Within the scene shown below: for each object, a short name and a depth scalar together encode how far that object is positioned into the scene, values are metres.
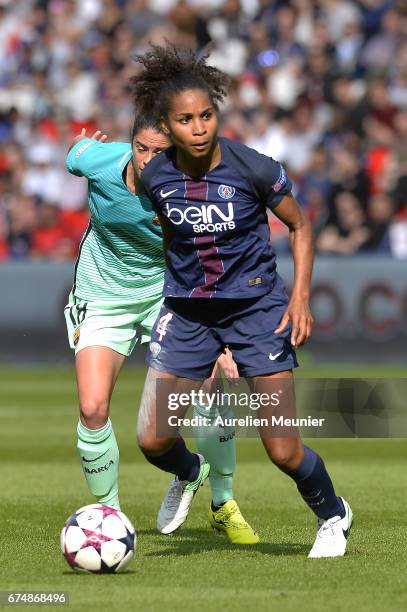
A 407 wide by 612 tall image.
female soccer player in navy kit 12.75
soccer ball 12.55
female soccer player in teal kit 14.51
